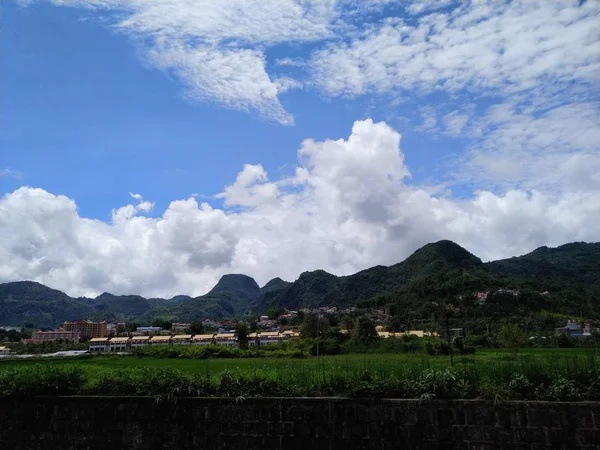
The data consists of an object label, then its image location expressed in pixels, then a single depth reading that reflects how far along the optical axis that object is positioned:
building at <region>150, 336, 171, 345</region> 95.61
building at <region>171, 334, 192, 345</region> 98.10
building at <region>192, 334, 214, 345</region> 97.99
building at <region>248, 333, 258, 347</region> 89.62
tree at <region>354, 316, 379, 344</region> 53.62
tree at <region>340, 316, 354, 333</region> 79.97
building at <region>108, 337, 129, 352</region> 95.88
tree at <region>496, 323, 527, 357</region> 36.39
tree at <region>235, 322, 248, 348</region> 73.89
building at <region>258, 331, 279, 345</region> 97.03
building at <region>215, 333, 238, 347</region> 101.88
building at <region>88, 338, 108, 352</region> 99.19
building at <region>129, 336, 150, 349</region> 98.07
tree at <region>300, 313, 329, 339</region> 70.84
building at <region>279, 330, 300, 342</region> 91.25
